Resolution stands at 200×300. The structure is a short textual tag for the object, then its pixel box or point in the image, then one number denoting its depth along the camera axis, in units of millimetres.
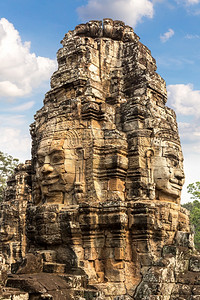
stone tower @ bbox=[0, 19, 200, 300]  7984
